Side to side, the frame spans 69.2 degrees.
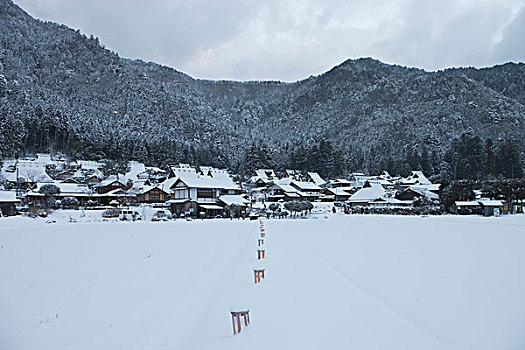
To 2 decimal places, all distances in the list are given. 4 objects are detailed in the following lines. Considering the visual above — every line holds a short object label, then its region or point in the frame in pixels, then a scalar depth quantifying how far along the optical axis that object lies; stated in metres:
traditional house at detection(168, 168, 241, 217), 42.19
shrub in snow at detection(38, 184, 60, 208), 40.94
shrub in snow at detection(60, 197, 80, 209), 41.12
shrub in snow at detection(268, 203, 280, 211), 45.06
